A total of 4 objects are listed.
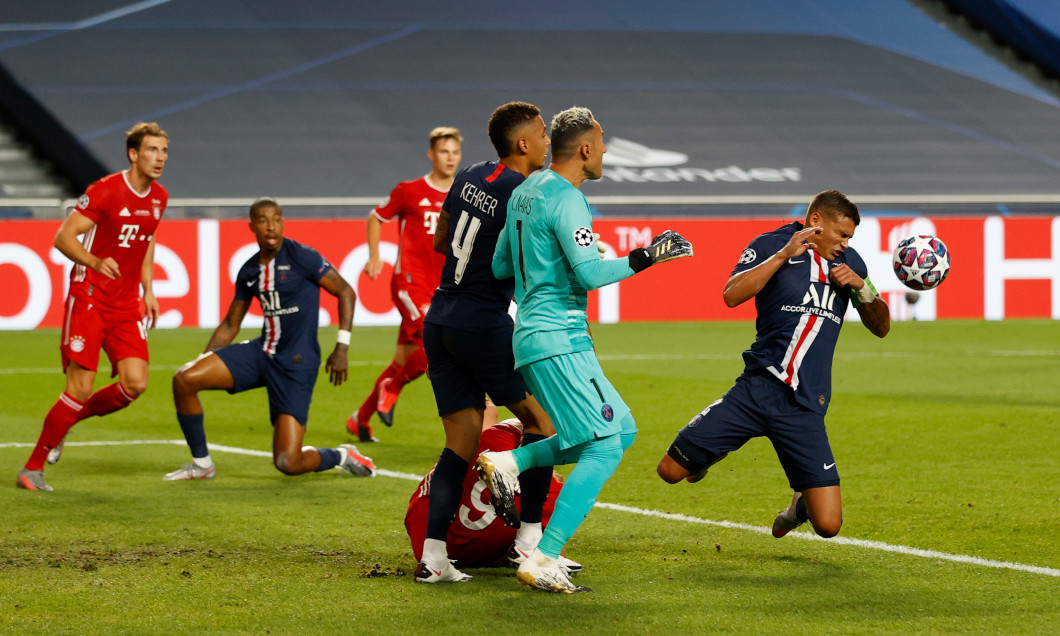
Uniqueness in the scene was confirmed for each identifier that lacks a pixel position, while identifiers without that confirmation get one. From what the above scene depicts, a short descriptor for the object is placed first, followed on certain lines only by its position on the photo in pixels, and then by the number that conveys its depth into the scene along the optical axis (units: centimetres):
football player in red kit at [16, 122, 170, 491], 1505
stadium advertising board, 3516
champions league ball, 1200
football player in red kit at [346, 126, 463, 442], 1844
